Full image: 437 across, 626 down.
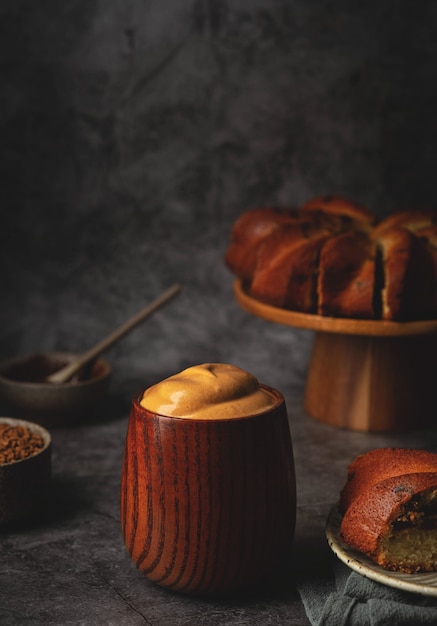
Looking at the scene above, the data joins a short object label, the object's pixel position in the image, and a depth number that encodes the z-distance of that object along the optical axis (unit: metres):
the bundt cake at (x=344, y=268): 1.00
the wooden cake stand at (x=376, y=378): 1.05
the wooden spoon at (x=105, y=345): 1.06
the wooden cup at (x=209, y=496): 0.78
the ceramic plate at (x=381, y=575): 0.76
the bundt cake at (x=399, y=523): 0.78
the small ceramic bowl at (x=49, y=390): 1.04
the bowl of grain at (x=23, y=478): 0.88
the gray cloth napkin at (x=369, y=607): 0.77
